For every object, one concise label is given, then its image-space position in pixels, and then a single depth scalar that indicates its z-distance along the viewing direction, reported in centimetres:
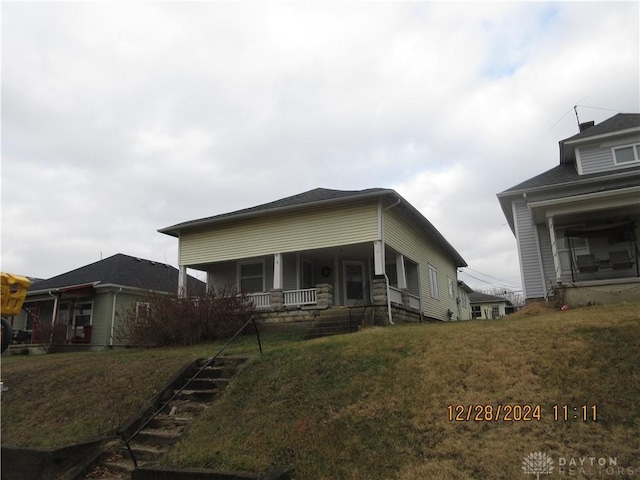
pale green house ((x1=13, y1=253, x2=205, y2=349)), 2178
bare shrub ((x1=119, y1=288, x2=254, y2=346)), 1402
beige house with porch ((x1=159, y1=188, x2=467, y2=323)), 1530
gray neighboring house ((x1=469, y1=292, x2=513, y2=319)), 4372
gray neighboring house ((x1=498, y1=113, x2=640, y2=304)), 1285
